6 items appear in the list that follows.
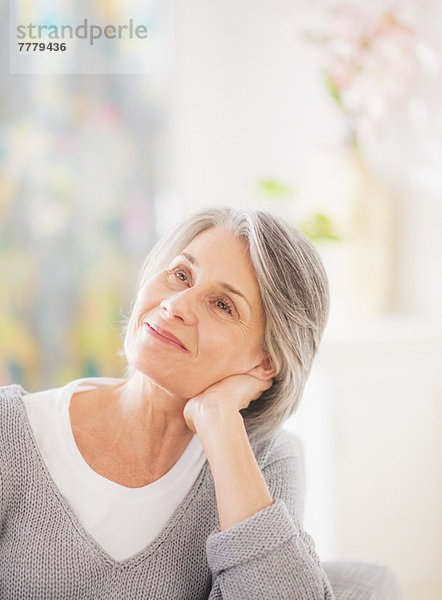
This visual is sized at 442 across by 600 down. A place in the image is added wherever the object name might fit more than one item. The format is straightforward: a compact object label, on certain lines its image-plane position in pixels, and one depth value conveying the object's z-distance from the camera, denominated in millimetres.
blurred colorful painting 2809
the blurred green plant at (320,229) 2480
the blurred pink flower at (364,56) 2596
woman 1291
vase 2586
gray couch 1453
